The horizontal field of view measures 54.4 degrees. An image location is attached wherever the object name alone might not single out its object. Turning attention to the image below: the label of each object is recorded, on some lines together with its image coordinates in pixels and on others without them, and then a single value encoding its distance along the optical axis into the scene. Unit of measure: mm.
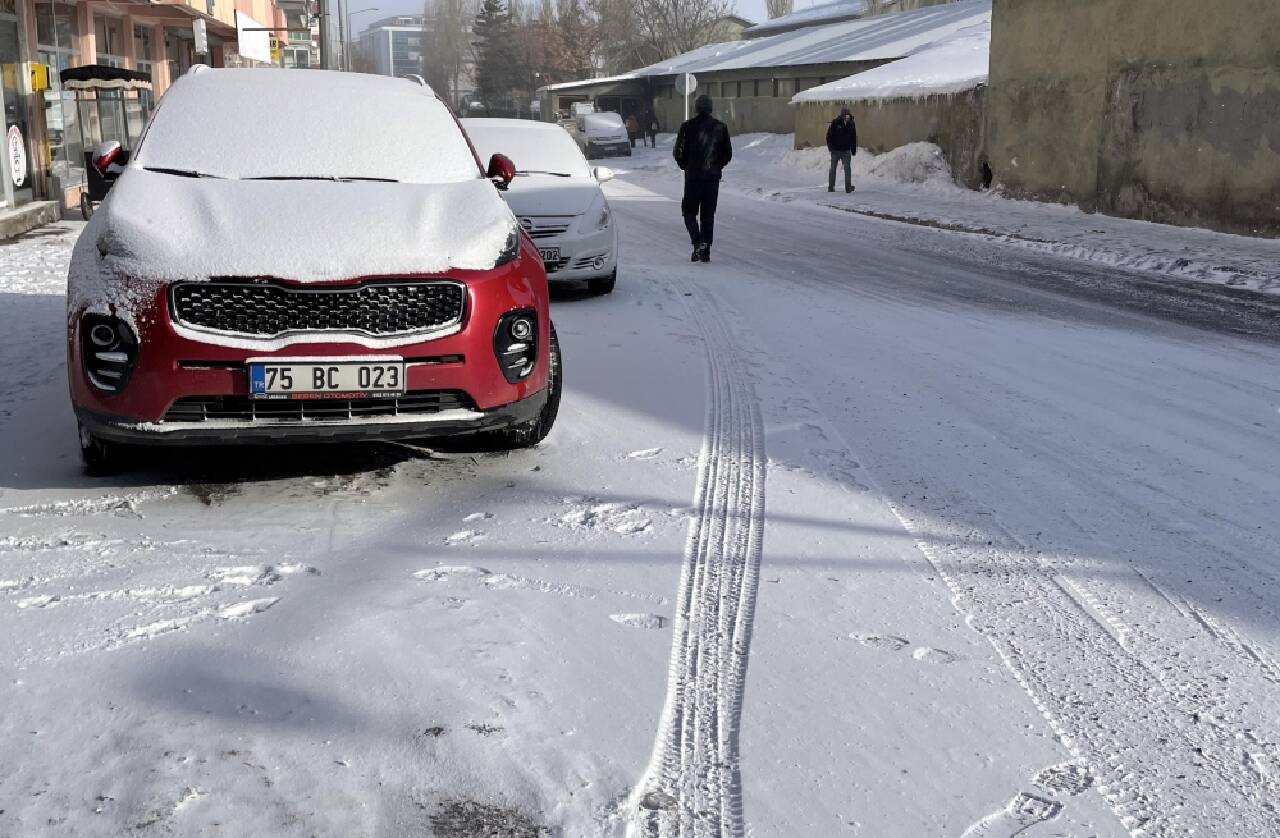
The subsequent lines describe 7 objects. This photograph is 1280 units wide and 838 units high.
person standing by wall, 25547
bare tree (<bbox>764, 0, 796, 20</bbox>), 101812
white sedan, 10445
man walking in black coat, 12852
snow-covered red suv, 4453
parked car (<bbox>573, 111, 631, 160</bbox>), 47125
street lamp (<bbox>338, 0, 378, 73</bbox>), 69125
